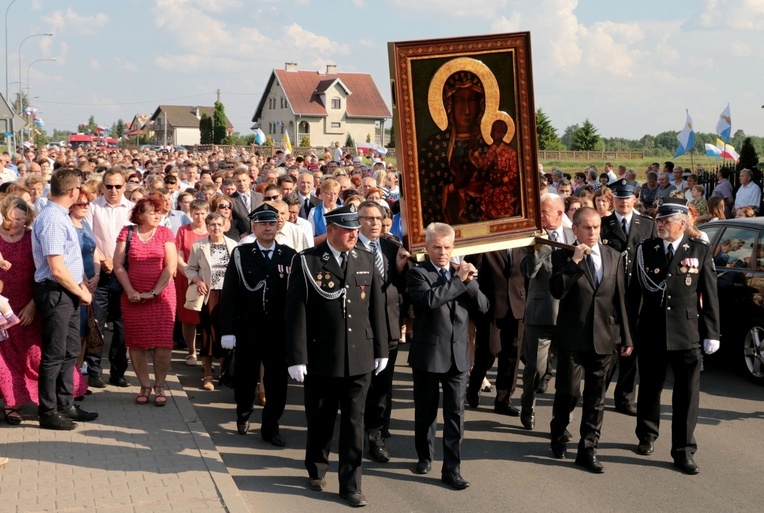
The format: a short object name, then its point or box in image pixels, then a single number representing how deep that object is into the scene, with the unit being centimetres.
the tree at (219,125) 8869
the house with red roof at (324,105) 8594
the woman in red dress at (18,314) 716
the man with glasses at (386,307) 684
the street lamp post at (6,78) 3820
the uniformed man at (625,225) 900
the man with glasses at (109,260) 872
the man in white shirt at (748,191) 1623
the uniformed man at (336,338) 600
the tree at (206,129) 9288
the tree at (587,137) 7200
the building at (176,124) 12750
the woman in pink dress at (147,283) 793
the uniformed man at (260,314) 727
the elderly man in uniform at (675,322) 662
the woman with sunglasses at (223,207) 927
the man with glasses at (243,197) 1144
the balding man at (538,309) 760
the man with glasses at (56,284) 703
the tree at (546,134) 7281
